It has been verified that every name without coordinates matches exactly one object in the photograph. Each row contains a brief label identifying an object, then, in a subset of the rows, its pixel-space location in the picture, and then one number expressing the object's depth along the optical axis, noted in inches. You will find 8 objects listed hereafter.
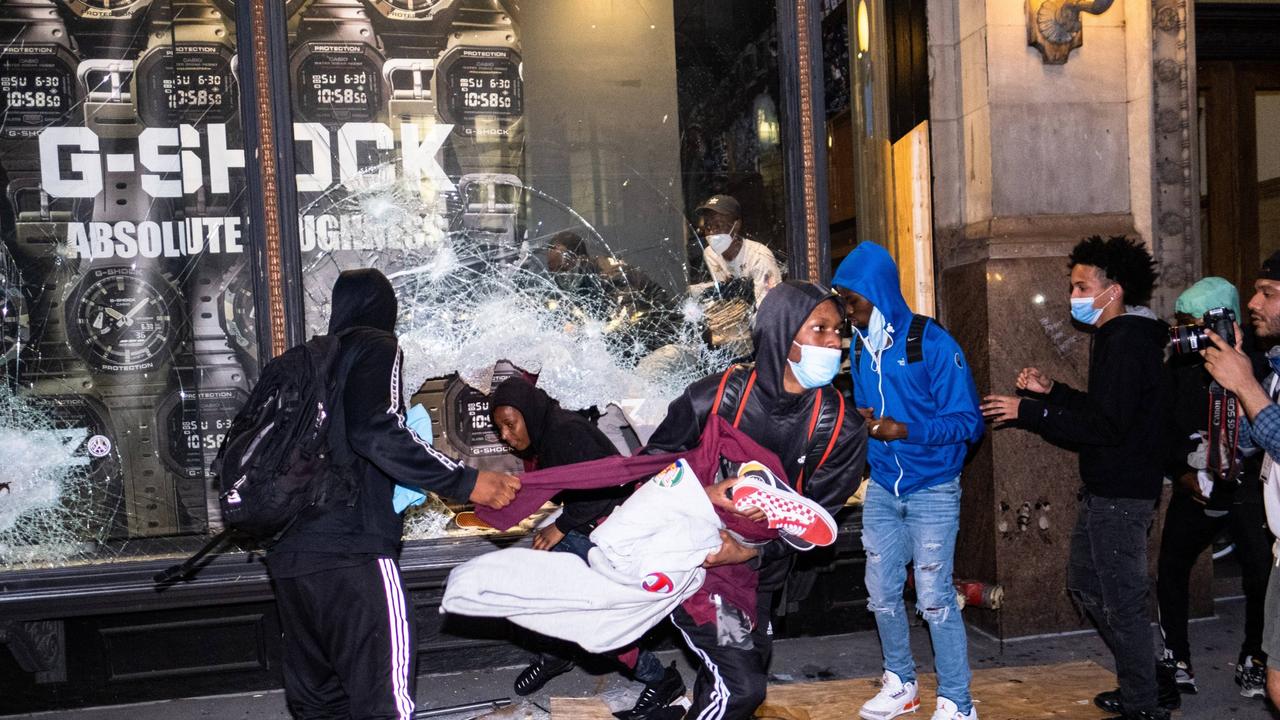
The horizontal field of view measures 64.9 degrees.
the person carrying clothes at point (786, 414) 145.9
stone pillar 235.0
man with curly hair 173.5
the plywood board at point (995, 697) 194.2
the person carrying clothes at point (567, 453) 189.2
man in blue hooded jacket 179.0
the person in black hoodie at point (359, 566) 136.7
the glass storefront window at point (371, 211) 224.2
